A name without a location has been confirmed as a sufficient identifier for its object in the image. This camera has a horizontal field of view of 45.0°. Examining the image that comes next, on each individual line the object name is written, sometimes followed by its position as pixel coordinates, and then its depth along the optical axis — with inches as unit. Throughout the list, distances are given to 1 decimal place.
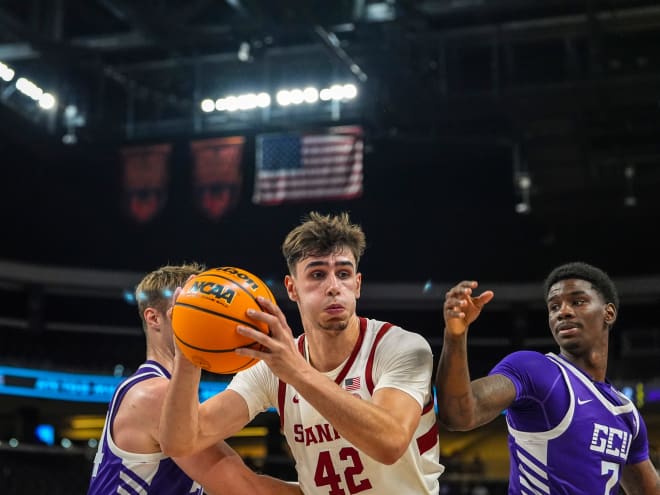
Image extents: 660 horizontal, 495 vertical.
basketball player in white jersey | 115.5
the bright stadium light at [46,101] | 558.9
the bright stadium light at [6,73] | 520.4
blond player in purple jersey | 136.8
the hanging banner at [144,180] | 588.1
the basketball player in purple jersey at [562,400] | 127.8
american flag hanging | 539.2
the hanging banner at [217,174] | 574.2
